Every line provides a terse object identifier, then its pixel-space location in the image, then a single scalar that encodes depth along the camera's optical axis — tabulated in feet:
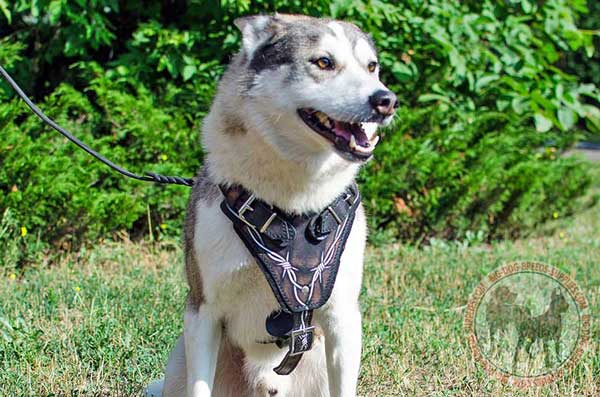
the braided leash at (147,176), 10.63
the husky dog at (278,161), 8.43
